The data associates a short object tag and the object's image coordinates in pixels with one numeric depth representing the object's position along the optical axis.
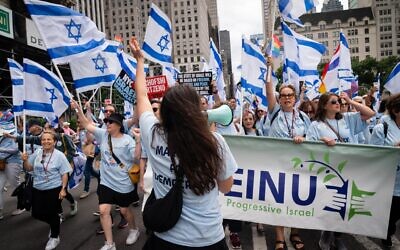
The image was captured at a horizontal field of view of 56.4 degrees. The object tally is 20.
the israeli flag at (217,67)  9.64
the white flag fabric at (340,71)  8.40
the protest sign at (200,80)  7.52
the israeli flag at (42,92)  5.43
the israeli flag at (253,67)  6.51
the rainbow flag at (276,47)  10.07
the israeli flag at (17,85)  6.37
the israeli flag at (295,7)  6.47
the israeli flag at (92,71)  5.11
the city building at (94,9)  82.20
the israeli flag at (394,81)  6.69
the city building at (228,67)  131.50
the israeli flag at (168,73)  7.29
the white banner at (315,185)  4.02
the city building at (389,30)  104.44
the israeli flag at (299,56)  7.01
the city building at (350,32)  106.06
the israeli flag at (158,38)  6.13
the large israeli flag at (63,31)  4.60
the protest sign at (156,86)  7.17
